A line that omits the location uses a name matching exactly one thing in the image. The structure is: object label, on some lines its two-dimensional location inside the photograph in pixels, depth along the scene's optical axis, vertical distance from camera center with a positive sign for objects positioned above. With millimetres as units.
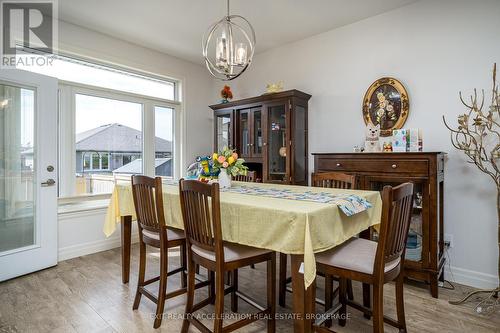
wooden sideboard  2332 -185
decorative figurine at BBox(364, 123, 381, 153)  2855 +248
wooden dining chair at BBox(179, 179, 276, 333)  1543 -503
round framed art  2885 +621
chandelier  2102 +812
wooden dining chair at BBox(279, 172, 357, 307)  1853 -182
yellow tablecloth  1389 -315
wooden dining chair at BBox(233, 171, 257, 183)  3305 -144
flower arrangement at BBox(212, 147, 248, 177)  2303 +20
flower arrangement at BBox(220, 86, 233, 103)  4109 +1017
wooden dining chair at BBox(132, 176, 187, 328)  1923 -486
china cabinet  3365 +394
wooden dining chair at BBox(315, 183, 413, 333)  1397 -499
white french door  2701 -60
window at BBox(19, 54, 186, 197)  3357 +532
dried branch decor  2236 +256
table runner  1620 -202
